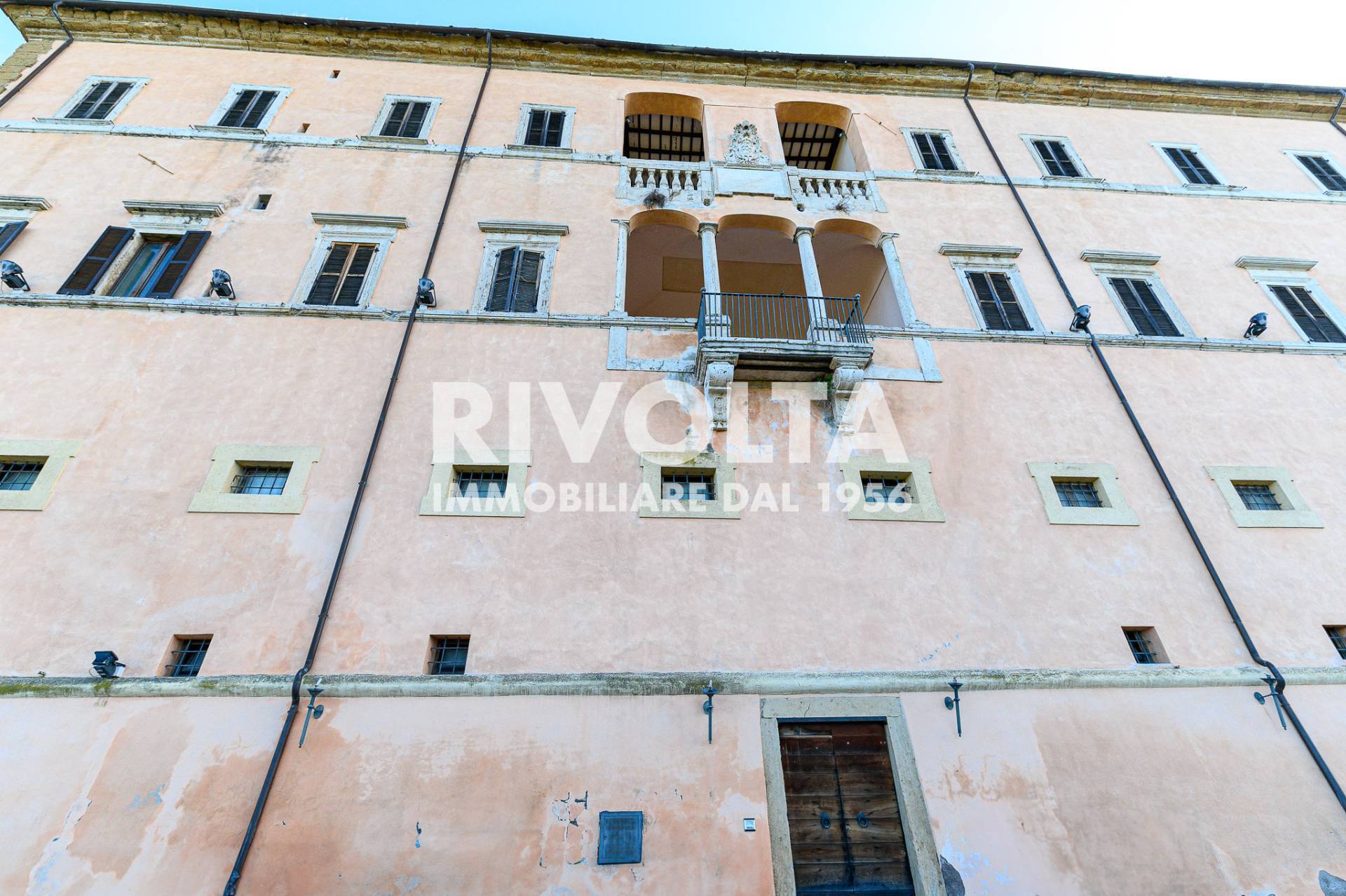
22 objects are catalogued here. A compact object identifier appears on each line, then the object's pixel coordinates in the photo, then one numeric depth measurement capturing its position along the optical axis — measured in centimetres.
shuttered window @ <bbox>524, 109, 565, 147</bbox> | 1523
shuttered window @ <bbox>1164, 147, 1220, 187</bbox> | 1636
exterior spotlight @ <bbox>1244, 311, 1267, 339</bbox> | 1282
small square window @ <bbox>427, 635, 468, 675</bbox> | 874
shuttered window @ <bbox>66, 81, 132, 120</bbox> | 1443
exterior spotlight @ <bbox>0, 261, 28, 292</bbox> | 1106
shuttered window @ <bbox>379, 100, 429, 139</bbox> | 1498
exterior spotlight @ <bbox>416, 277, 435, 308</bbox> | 1173
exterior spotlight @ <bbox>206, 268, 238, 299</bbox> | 1131
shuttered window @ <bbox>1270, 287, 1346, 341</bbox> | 1353
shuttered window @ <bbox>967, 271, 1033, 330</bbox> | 1302
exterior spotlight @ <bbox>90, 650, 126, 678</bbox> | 794
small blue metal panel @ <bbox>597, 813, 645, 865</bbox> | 747
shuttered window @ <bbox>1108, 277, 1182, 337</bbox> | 1320
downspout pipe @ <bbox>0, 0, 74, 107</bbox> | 1429
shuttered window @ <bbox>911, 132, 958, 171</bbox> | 1592
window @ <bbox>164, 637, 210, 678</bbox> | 844
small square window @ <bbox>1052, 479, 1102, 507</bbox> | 1080
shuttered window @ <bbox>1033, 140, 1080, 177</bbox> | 1612
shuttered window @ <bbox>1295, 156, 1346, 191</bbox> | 1678
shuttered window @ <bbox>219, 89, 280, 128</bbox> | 1469
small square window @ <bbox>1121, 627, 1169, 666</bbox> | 946
